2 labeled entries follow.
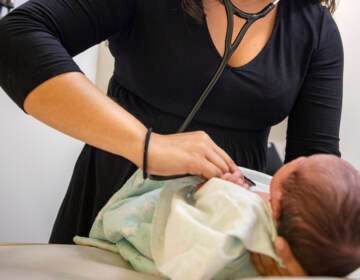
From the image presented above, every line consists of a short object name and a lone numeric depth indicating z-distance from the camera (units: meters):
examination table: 0.61
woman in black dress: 0.65
